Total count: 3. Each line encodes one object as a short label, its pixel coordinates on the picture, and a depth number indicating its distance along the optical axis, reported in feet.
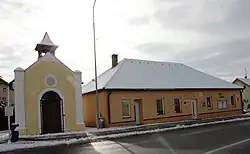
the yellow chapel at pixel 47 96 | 46.92
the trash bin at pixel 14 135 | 38.16
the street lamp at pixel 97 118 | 51.60
